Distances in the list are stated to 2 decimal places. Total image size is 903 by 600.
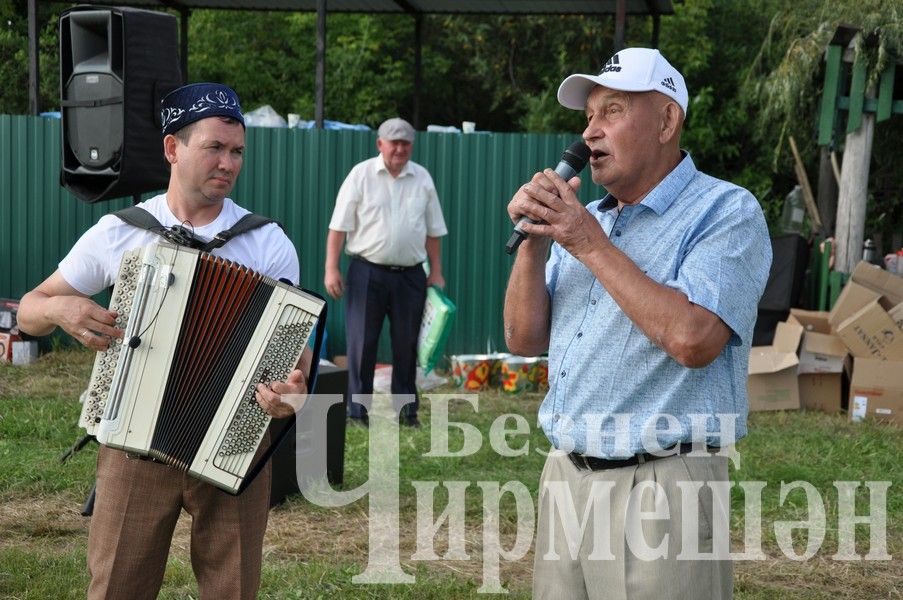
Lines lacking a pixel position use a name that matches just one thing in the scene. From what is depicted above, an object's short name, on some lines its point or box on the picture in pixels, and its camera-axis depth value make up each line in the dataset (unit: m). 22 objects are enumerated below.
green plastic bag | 8.66
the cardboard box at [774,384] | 9.06
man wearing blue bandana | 3.23
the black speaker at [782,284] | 9.98
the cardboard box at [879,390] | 8.70
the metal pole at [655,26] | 11.98
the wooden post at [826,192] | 12.89
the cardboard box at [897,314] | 8.74
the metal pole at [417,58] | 13.27
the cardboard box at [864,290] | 9.09
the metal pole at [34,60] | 11.24
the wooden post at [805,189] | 12.62
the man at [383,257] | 8.12
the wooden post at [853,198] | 10.38
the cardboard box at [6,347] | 10.33
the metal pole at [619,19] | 10.41
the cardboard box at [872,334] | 8.74
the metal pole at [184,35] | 13.01
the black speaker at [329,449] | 6.12
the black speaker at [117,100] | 5.73
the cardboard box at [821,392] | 9.17
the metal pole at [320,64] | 10.68
